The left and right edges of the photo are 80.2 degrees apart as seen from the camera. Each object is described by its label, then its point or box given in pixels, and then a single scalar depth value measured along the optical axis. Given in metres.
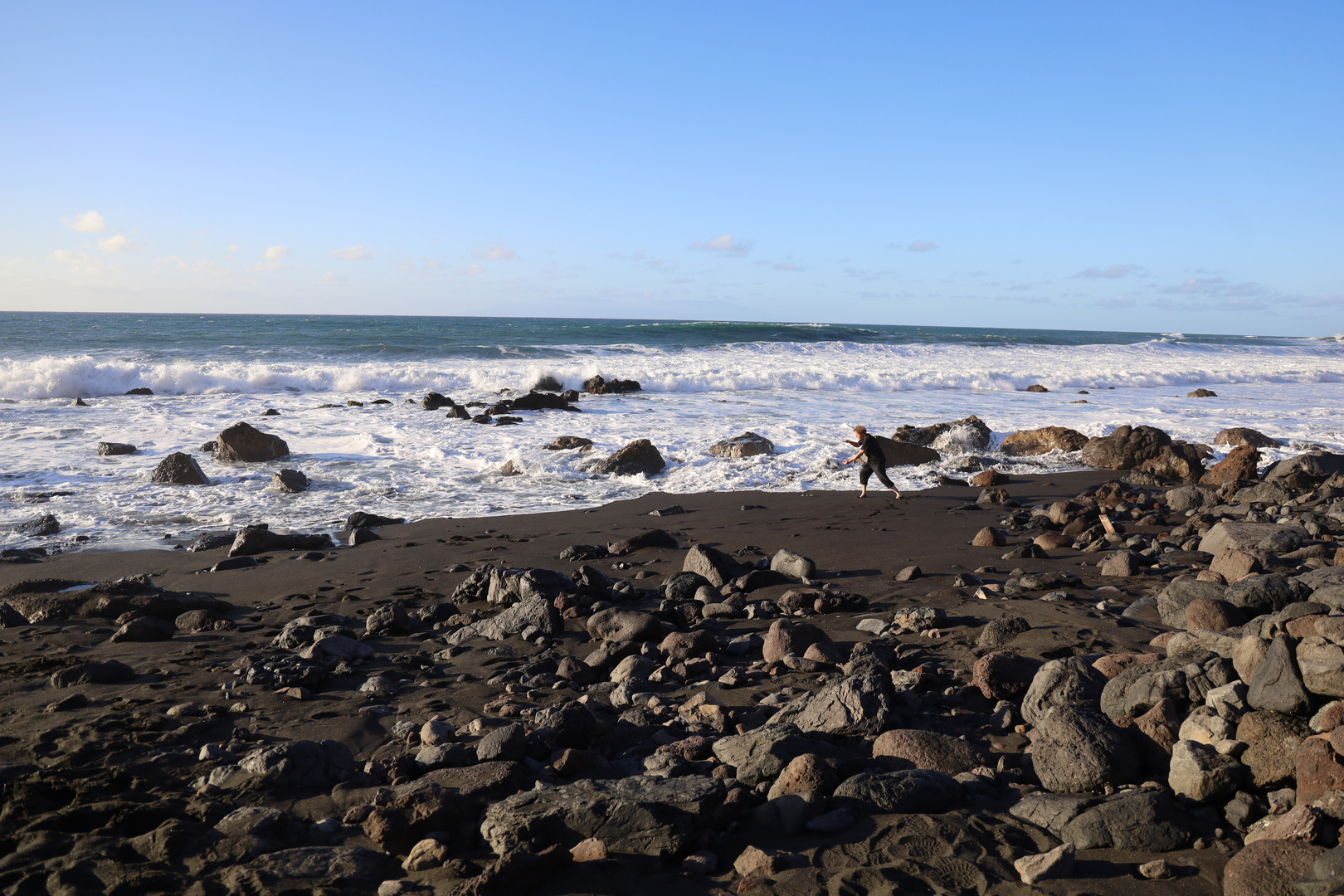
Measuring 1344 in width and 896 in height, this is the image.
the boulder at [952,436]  12.65
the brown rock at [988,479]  10.14
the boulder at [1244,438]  12.90
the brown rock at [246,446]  11.34
